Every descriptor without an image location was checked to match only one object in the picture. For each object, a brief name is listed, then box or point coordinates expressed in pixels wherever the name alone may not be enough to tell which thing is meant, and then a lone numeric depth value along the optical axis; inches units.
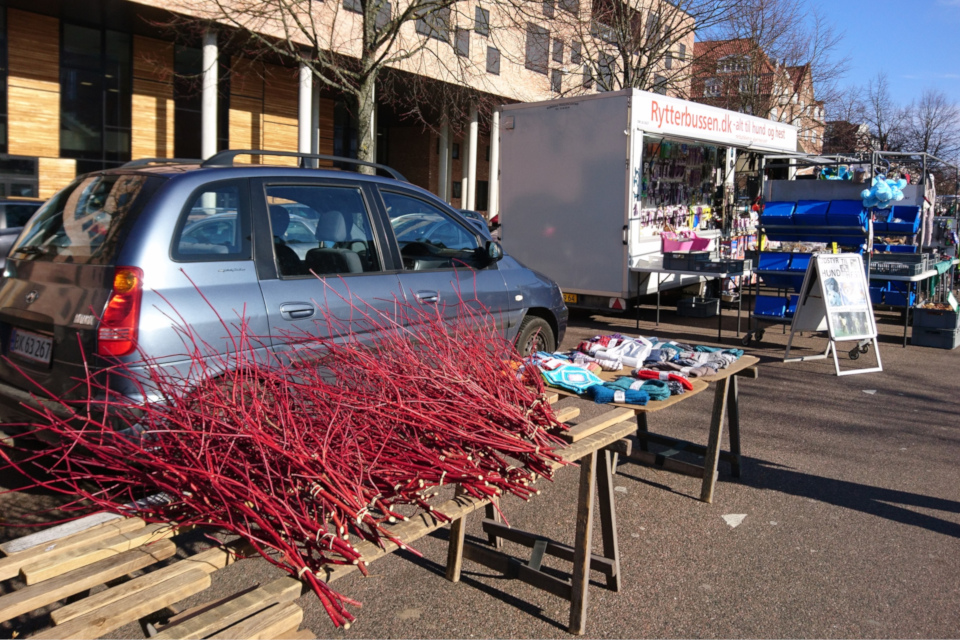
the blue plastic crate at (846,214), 386.0
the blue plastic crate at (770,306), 401.4
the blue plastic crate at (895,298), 452.4
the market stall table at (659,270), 413.0
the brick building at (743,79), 884.6
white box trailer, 427.8
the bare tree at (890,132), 1540.4
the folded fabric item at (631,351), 177.3
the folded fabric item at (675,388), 156.7
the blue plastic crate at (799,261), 402.1
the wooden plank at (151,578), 75.7
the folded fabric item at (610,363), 173.9
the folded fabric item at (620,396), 147.5
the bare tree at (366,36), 499.5
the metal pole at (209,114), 845.8
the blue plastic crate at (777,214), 402.9
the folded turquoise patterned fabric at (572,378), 152.3
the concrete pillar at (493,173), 1302.9
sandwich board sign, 341.1
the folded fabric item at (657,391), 150.7
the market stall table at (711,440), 182.1
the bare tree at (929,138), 1662.2
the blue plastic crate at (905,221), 439.5
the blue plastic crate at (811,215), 395.2
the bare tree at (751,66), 847.7
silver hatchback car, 155.0
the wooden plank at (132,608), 72.6
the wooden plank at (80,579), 76.4
